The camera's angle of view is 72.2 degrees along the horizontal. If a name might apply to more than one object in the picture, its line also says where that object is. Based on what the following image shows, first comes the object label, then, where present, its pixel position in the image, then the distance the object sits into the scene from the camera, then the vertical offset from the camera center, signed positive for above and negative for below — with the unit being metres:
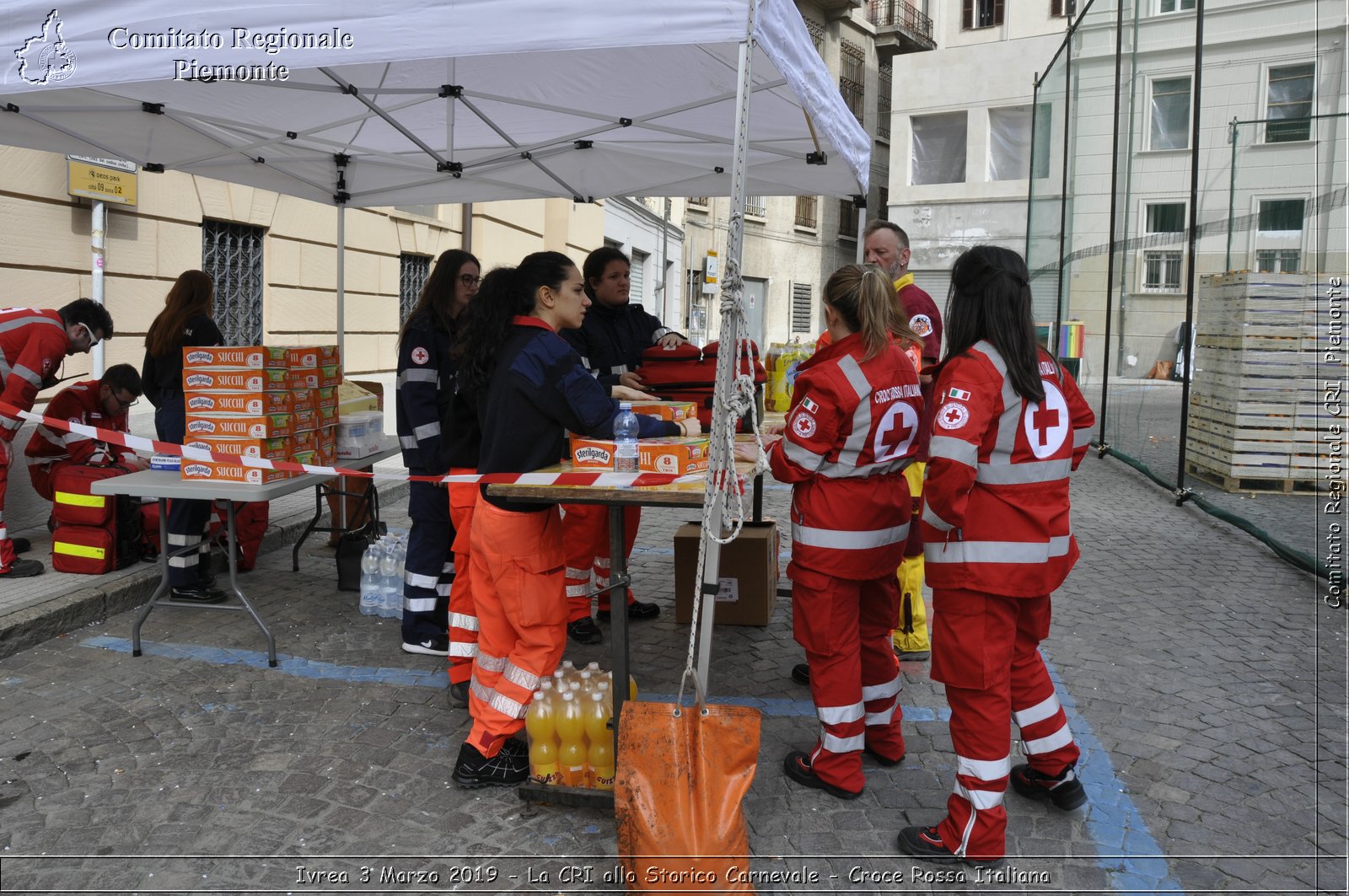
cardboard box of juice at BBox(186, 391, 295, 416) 4.67 -0.12
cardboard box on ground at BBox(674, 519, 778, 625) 5.10 -1.02
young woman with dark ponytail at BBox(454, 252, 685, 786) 3.18 -0.25
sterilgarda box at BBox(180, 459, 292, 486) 4.63 -0.47
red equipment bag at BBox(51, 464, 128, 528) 5.40 -0.74
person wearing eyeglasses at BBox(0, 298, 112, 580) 5.32 +0.10
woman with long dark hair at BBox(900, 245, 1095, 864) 2.82 -0.36
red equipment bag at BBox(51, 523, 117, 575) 5.43 -1.02
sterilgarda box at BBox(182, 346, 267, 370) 4.66 +0.11
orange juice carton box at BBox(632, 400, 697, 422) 3.69 -0.07
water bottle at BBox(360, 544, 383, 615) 5.27 -1.15
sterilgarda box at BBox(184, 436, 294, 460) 4.70 -0.34
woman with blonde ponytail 3.16 -0.30
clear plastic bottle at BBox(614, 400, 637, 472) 3.26 -0.17
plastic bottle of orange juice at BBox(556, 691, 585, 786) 3.20 -1.23
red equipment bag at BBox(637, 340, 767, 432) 4.53 +0.10
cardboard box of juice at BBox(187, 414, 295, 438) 4.70 -0.24
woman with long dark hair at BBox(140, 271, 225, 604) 5.13 -0.03
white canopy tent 2.85 +1.40
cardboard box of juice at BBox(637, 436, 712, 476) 3.18 -0.22
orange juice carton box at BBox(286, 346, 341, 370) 4.99 +0.14
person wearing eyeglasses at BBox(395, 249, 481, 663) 4.45 -0.17
